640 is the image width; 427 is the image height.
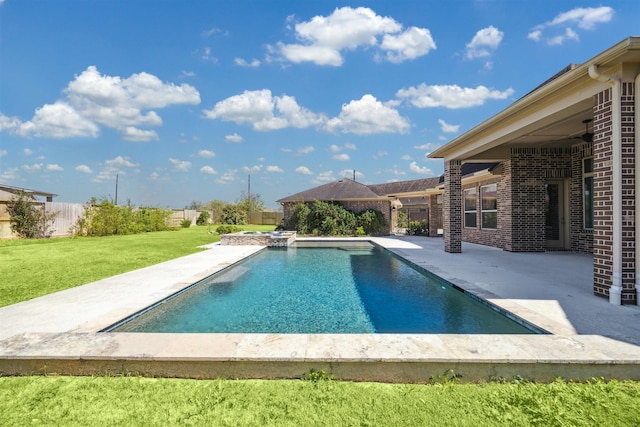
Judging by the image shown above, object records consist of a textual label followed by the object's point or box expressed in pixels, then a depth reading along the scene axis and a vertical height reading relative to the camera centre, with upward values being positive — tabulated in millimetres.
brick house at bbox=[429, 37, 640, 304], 4867 +1210
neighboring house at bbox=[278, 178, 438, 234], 21781 +1265
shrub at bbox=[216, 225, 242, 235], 22125 -916
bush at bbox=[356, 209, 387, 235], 21422 -319
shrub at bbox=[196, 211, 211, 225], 37188 -180
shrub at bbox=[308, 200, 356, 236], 21266 -139
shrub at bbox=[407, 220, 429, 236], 21136 -754
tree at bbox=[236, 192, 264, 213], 41050 +1932
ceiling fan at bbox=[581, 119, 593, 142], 7977 +2021
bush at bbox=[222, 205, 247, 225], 36250 +170
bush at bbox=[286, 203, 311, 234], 21844 -13
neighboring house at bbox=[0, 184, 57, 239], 17636 -235
